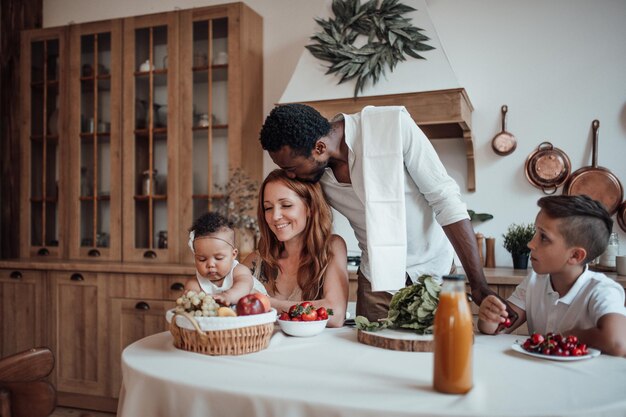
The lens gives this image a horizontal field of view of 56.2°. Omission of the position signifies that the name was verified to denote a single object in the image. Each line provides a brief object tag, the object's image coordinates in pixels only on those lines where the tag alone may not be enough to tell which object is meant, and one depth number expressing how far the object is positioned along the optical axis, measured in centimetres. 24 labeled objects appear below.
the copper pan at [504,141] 331
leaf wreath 310
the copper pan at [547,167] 322
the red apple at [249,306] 144
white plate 131
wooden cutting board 142
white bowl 158
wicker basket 138
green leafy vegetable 148
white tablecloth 104
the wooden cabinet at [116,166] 355
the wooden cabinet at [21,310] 370
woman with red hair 195
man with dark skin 185
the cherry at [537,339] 138
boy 160
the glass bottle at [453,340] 108
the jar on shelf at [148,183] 375
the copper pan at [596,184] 312
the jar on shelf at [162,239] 372
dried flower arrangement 340
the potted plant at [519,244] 313
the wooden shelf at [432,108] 295
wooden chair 103
